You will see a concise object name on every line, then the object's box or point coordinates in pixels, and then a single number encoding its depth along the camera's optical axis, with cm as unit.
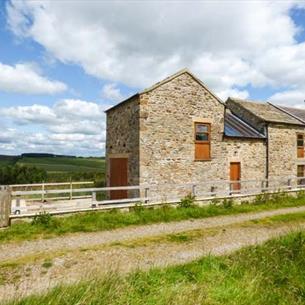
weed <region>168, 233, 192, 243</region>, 918
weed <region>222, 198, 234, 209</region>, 1428
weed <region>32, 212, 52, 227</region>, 1041
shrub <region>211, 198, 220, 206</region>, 1470
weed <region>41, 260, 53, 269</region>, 690
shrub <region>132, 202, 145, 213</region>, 1270
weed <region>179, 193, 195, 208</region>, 1377
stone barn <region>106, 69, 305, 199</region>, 1606
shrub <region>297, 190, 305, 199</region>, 1752
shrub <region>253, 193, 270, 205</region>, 1589
